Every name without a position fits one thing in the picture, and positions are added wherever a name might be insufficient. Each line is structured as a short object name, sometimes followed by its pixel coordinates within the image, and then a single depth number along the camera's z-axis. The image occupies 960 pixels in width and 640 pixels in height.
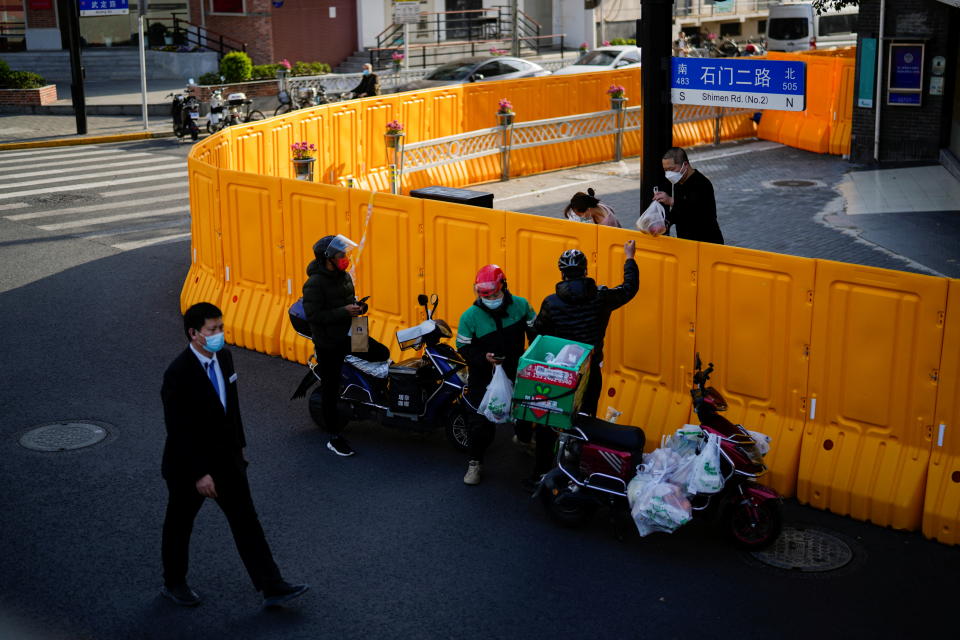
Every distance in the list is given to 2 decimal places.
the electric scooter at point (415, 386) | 9.23
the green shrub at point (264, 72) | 34.59
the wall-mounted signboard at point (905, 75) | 21.64
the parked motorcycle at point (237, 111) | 26.54
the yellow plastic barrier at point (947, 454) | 7.59
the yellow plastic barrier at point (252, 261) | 11.86
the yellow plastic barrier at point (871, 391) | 7.76
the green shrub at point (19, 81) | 32.09
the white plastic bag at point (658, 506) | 7.42
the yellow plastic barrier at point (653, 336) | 8.93
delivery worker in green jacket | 8.36
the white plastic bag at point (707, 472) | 7.45
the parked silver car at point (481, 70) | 30.00
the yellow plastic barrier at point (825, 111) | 23.72
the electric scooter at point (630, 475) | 7.53
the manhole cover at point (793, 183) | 20.70
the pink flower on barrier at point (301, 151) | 16.78
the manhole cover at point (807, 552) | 7.40
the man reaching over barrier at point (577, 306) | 8.26
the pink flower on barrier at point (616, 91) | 23.14
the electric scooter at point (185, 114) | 26.48
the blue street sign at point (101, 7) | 29.34
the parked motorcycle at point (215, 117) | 26.28
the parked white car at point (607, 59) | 32.88
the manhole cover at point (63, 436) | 9.39
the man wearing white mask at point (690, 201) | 10.14
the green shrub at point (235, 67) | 33.50
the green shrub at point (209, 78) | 33.44
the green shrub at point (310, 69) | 35.91
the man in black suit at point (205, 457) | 6.61
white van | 44.09
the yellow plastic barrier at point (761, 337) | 8.36
